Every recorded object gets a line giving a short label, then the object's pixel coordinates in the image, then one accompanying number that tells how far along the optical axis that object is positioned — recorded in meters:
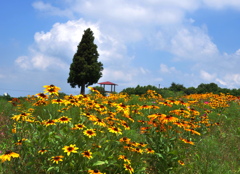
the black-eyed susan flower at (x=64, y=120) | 4.08
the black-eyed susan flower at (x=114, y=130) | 4.10
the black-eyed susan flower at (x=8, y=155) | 3.36
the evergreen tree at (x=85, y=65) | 36.16
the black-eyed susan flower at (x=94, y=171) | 3.46
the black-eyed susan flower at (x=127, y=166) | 3.90
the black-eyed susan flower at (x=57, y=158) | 3.44
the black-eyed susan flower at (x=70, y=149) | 3.48
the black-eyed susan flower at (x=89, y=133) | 3.81
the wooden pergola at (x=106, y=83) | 37.10
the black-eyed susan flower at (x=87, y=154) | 3.51
